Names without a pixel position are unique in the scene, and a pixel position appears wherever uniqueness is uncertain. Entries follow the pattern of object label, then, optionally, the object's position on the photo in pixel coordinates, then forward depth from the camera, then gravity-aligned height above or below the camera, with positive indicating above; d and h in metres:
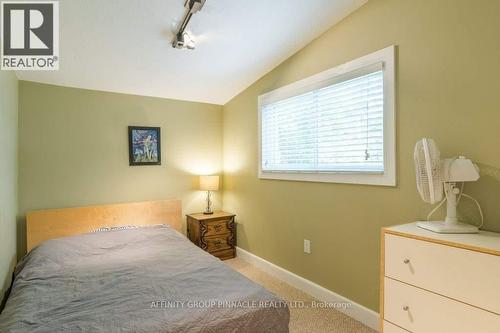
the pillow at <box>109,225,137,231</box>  3.03 -0.70
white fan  1.45 -0.07
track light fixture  1.78 +1.06
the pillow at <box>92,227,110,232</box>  2.97 -0.70
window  2.03 +0.37
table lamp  3.63 -0.23
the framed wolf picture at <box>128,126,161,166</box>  3.32 +0.26
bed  1.34 -0.76
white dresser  1.20 -0.58
